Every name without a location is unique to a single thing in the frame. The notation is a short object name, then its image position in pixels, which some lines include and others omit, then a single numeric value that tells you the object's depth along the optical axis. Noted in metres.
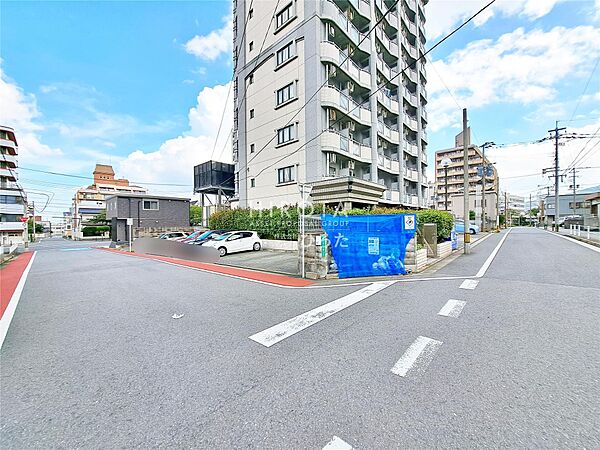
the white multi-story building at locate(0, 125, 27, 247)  39.91
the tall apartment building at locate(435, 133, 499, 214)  56.32
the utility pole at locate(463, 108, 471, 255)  12.79
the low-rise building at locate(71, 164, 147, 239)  63.67
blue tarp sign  7.91
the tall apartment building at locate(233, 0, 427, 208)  17.19
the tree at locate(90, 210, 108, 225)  48.69
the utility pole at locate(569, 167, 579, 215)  35.68
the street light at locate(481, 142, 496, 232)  22.55
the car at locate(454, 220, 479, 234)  28.94
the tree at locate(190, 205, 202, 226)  56.33
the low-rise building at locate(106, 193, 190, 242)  28.35
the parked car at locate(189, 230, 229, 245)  15.21
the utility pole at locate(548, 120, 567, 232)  27.38
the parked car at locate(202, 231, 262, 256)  14.23
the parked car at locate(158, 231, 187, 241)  21.19
